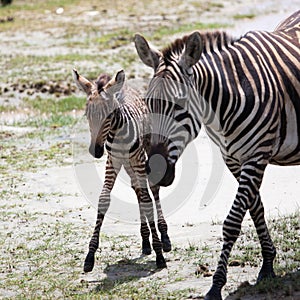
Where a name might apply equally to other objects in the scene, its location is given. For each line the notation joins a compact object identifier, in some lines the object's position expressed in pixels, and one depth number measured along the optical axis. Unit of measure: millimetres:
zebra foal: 14898
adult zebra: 12523
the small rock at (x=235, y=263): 14789
